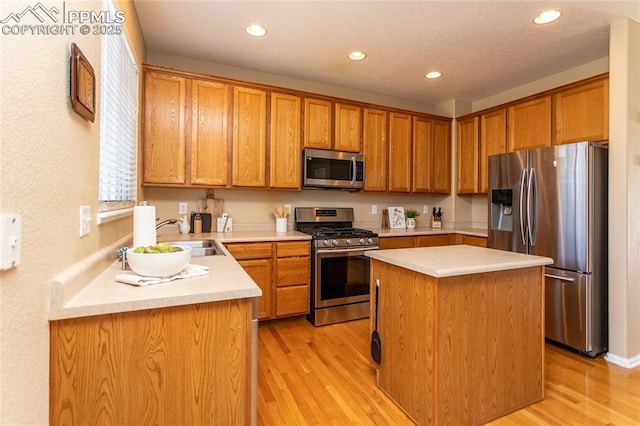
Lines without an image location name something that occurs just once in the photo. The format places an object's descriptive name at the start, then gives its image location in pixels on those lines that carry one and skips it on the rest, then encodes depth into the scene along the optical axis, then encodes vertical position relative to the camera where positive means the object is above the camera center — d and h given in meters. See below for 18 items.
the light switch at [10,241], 0.66 -0.06
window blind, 1.53 +0.52
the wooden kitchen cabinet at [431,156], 4.07 +0.76
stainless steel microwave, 3.41 +0.49
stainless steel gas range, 3.15 -0.61
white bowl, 1.22 -0.19
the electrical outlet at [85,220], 1.17 -0.03
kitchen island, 1.62 -0.65
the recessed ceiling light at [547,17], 2.36 +1.49
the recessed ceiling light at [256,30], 2.58 +1.51
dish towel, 1.18 -0.25
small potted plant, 4.26 -0.06
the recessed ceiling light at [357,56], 3.02 +1.51
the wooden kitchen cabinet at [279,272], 2.94 -0.55
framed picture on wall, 1.04 +0.45
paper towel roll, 1.58 -0.06
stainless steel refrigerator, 2.48 -0.14
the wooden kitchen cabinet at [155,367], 0.96 -0.49
